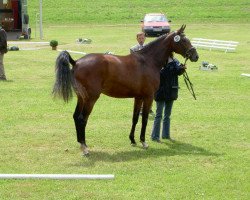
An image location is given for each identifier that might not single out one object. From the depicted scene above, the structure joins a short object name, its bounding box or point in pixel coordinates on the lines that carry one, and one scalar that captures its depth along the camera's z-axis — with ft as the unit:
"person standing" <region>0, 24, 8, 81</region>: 62.69
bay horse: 32.01
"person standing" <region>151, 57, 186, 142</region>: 36.22
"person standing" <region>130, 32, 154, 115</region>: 40.63
